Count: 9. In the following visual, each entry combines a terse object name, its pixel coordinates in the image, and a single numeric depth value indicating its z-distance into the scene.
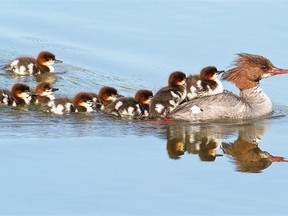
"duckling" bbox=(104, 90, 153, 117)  10.23
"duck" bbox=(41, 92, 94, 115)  10.23
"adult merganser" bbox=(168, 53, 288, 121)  10.26
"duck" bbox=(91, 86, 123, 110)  10.61
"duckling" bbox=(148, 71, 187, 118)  10.27
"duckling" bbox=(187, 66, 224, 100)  10.77
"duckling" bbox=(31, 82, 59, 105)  10.66
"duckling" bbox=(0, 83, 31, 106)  10.38
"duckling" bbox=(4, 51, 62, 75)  11.81
